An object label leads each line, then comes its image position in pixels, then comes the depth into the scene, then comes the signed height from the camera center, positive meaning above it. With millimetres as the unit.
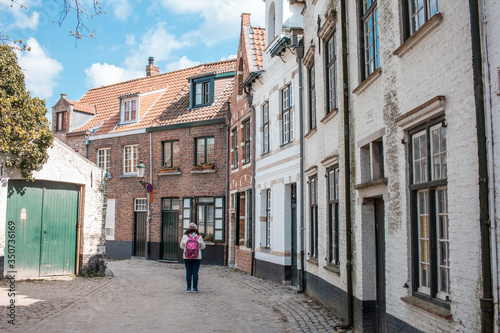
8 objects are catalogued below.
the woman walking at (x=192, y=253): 12883 -821
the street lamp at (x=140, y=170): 23781 +2203
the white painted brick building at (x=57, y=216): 13344 +78
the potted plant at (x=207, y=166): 22500 +2251
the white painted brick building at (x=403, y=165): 4961 +689
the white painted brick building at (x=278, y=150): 14453 +2028
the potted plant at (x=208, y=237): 22125 -764
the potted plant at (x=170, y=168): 23750 +2277
